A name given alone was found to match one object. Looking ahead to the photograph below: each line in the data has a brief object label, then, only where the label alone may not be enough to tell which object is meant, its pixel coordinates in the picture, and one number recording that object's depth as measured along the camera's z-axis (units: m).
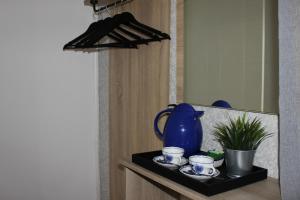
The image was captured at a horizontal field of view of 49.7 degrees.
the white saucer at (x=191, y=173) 1.07
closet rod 1.96
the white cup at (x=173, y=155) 1.21
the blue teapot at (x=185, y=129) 1.33
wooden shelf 1.00
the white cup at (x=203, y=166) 1.09
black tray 1.00
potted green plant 1.12
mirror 1.21
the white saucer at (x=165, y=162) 1.20
